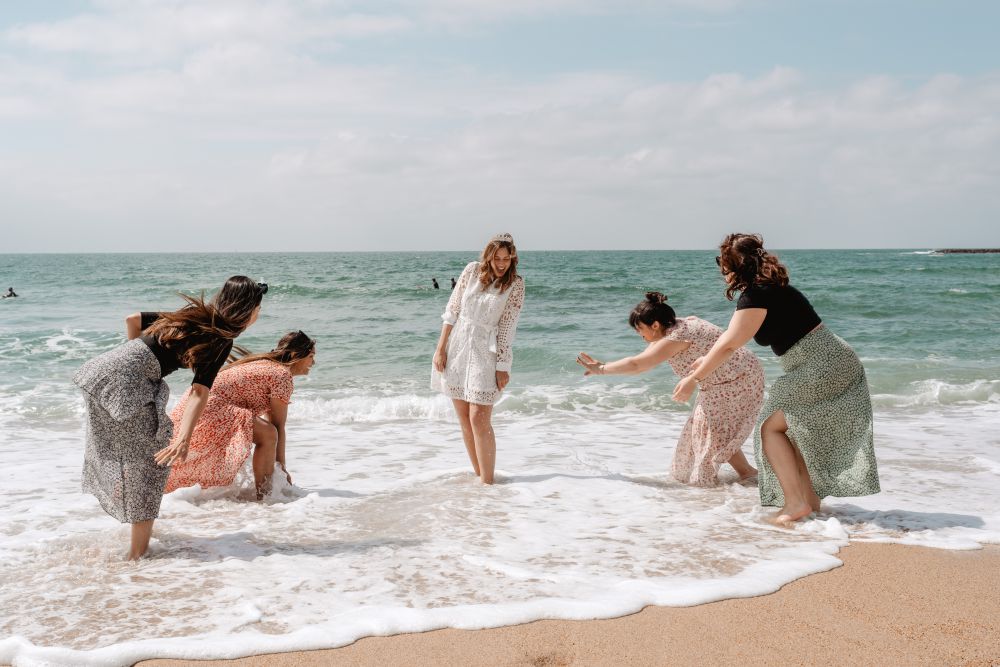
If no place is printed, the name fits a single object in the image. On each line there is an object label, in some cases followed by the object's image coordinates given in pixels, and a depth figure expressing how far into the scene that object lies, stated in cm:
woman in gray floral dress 350
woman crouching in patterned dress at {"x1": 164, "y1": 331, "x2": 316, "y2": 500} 488
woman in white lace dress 518
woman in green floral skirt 407
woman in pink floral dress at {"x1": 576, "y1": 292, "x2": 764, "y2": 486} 500
